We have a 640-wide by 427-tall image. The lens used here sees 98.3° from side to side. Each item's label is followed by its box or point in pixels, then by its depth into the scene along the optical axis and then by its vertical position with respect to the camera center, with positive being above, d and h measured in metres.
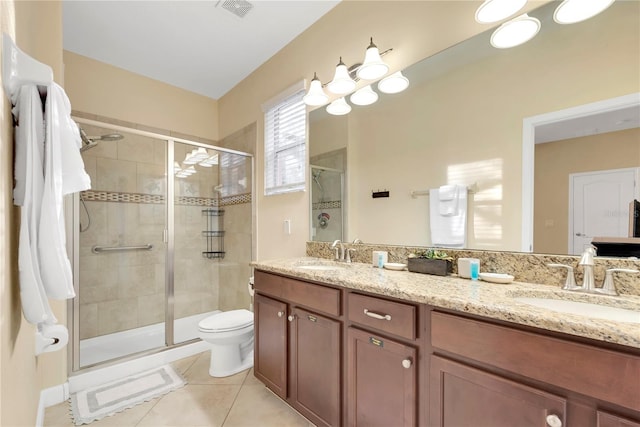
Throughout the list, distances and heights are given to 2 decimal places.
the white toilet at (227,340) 2.05 -0.98
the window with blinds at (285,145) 2.34 +0.60
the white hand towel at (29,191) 0.95 +0.07
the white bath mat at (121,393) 1.69 -1.24
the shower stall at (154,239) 2.41 -0.28
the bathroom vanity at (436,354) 0.71 -0.49
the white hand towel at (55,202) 0.97 +0.03
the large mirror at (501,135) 1.09 +0.39
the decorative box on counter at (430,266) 1.39 -0.28
